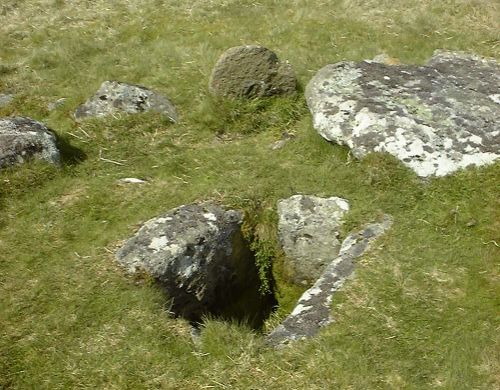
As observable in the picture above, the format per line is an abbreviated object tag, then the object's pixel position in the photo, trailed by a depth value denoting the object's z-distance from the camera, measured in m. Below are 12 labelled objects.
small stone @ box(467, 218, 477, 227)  8.05
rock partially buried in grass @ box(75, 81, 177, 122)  11.33
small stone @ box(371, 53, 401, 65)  11.93
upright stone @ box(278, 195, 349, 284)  8.41
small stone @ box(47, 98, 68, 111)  12.23
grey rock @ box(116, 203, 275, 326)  7.69
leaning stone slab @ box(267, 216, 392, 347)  6.85
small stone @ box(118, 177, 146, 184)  9.59
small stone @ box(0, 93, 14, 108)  12.55
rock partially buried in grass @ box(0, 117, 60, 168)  9.41
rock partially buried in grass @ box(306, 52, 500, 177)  9.04
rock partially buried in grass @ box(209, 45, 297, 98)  11.46
